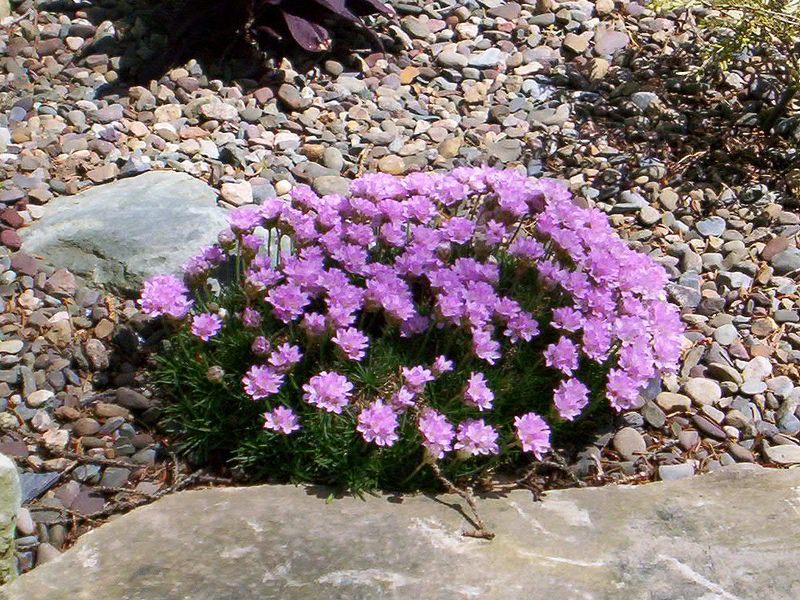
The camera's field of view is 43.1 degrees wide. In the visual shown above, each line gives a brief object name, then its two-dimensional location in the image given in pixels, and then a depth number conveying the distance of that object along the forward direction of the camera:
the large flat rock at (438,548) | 2.37
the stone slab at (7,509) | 2.35
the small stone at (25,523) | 2.75
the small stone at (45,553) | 2.67
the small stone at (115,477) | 2.95
